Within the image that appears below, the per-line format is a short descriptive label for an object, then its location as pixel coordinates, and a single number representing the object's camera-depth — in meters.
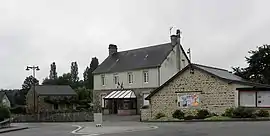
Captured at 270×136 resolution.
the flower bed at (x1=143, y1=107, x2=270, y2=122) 32.72
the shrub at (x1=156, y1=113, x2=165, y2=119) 40.36
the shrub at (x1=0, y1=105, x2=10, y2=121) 36.78
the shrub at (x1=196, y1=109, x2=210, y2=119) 36.64
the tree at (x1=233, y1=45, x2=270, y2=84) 60.00
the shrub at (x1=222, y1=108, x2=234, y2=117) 34.46
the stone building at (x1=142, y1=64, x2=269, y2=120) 37.28
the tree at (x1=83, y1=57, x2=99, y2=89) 116.12
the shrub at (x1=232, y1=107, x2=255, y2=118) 32.83
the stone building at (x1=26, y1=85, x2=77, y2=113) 82.31
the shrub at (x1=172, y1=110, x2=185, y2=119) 38.09
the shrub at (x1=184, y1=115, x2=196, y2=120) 36.21
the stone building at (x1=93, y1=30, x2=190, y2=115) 57.66
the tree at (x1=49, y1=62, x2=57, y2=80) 157.50
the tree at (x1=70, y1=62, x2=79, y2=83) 159.68
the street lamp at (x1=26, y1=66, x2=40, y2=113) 57.91
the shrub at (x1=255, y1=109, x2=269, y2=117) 33.28
